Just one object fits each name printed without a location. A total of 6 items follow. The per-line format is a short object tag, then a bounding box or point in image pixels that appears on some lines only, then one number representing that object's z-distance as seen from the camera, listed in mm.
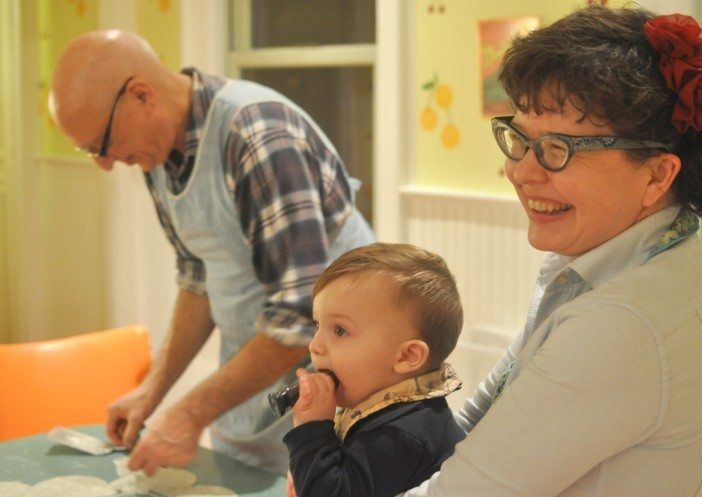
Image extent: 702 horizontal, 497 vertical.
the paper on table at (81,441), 2199
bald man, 2074
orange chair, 2755
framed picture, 3281
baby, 1595
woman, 1434
